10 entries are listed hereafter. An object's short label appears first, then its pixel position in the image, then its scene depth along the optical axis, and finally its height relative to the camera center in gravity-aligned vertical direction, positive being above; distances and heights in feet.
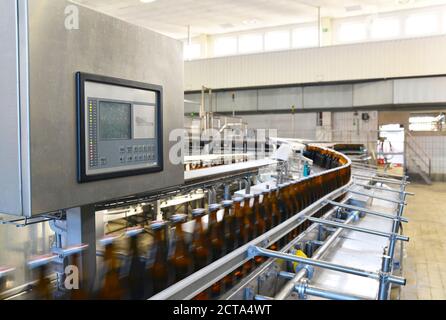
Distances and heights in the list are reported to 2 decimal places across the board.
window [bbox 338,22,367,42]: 34.32 +10.34
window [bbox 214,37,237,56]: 40.16 +10.70
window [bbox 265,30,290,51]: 37.70 +10.59
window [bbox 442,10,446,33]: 31.45 +10.06
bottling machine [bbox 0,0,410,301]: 3.03 -0.42
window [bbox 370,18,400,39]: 33.01 +10.23
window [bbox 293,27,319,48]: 36.40 +10.45
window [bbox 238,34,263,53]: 39.00 +10.66
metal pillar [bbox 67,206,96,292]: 4.18 -0.88
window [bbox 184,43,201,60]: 40.93 +10.38
